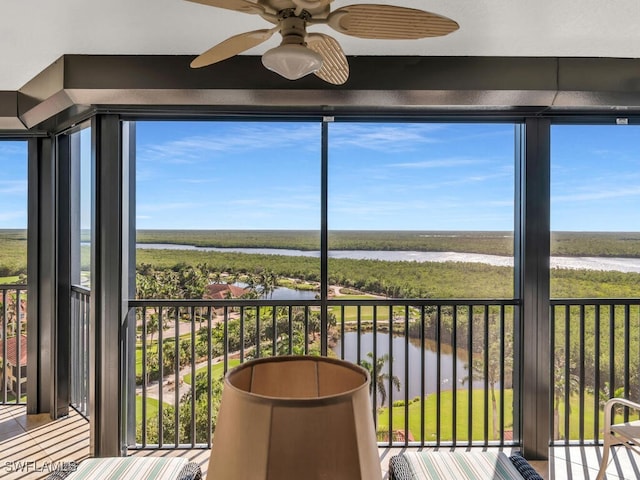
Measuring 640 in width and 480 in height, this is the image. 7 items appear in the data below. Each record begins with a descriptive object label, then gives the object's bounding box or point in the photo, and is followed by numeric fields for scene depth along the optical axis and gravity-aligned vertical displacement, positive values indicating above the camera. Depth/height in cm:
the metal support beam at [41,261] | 324 -17
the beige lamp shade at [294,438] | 56 -28
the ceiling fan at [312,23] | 131 +72
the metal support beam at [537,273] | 271 -23
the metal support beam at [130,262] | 278 -16
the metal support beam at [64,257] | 327 -14
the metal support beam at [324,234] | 279 +3
